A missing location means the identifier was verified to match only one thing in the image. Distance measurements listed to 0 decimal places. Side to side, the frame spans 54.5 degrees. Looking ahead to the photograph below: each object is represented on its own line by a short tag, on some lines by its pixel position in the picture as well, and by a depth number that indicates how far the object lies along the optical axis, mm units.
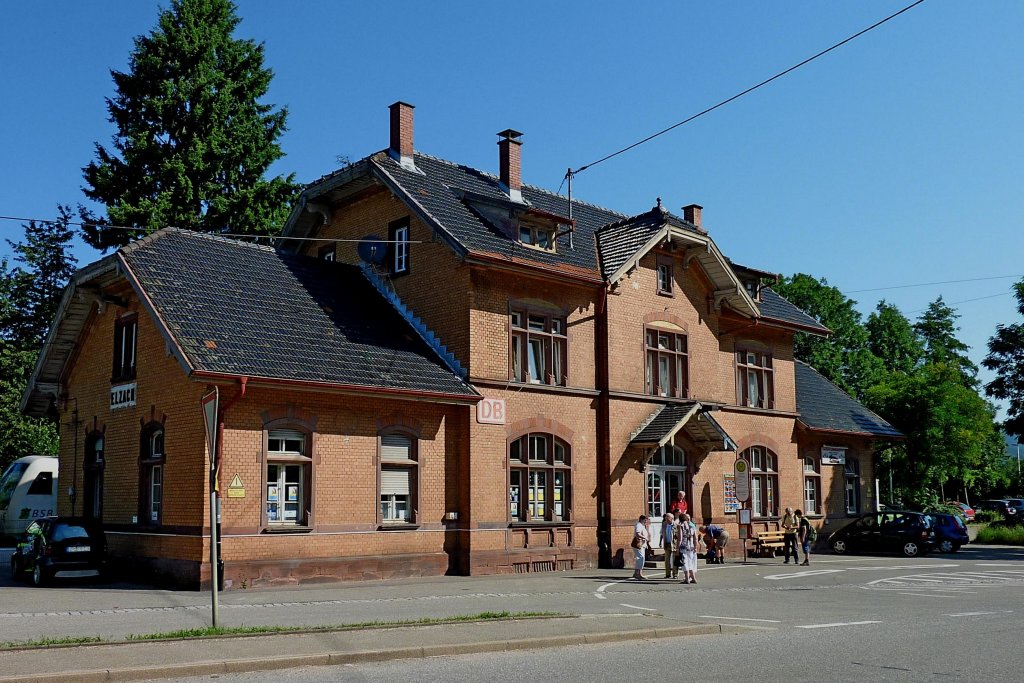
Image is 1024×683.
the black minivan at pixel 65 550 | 19953
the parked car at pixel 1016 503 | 64500
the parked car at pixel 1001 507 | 58953
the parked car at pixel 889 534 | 32969
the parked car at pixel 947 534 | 34031
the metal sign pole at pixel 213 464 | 12320
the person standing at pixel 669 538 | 23656
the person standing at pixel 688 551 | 22406
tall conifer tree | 40219
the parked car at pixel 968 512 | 57906
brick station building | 20297
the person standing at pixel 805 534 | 28078
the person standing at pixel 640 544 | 22719
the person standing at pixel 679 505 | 26875
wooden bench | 31141
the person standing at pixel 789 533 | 28716
